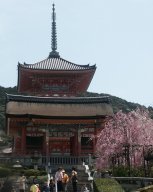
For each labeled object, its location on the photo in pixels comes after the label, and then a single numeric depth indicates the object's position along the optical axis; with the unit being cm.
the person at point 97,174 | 2932
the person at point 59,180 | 2572
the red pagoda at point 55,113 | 4431
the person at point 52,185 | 2561
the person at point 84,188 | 2595
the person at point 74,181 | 2638
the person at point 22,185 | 2580
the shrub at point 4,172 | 3325
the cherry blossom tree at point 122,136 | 4069
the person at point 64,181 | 2594
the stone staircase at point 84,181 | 2841
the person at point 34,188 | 2234
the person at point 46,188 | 2397
